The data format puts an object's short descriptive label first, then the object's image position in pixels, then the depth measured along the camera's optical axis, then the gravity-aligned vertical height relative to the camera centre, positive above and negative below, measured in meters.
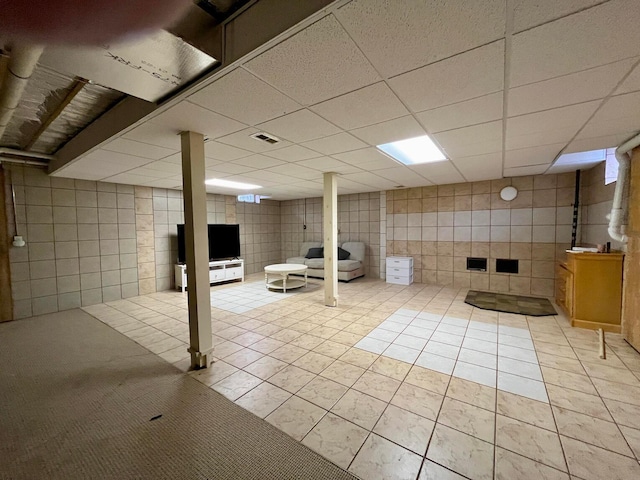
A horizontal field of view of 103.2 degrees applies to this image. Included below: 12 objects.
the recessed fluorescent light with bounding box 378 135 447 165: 2.98 +0.99
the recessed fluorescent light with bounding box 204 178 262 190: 5.14 +0.95
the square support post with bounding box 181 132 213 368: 2.48 -0.19
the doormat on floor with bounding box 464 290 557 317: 4.08 -1.39
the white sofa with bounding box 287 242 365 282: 6.54 -0.99
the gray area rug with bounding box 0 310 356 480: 1.50 -1.43
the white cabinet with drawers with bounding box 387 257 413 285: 6.14 -1.08
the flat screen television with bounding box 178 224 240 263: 6.45 -0.37
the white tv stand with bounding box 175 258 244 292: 5.86 -1.10
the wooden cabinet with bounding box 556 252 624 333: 3.22 -0.86
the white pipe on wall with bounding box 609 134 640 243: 2.93 +0.31
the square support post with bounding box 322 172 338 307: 4.54 -0.33
